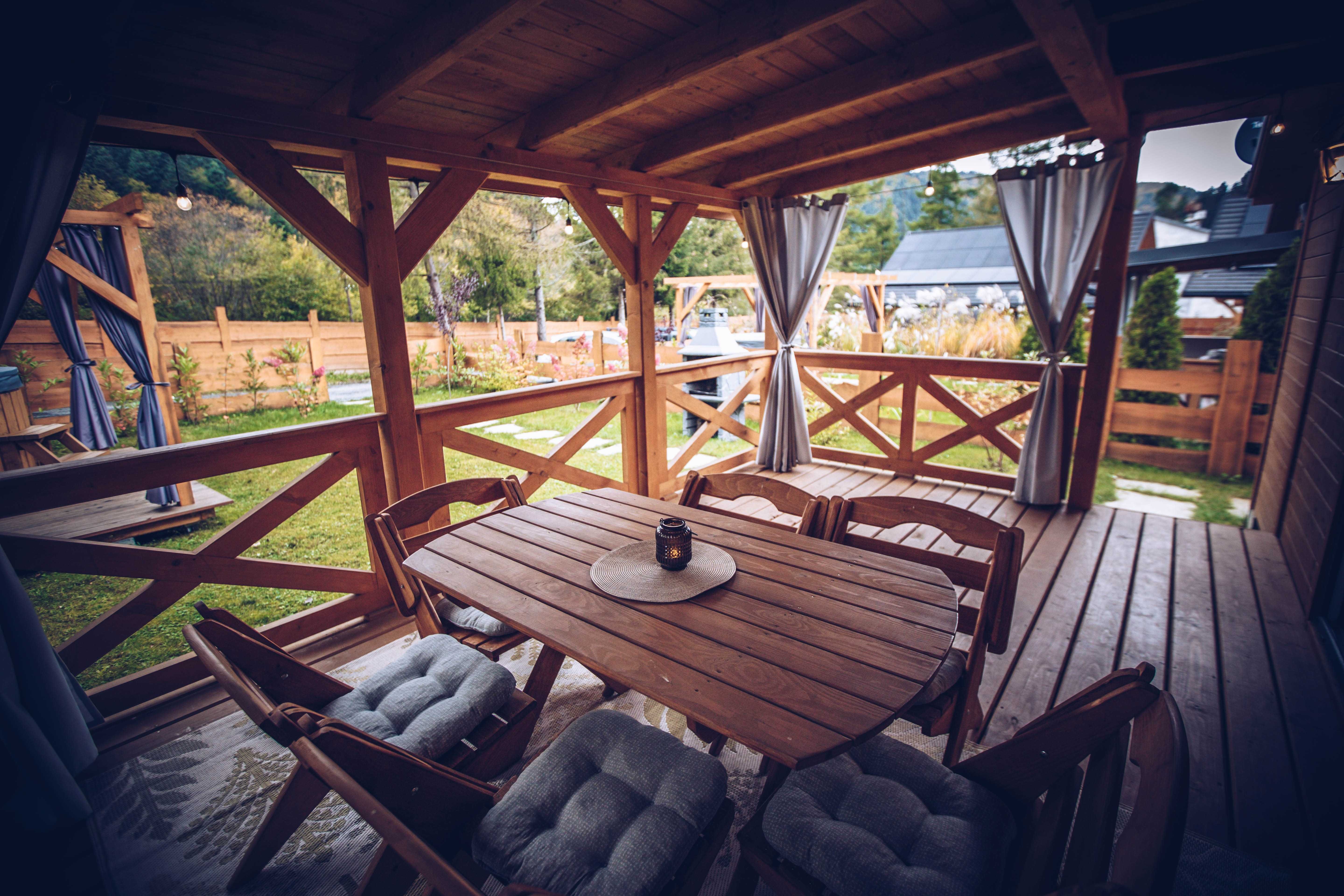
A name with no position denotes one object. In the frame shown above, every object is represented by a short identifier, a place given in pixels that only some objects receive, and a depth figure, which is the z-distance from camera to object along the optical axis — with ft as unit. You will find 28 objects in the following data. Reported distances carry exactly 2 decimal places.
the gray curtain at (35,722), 5.31
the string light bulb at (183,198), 7.96
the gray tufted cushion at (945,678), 5.07
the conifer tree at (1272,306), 16.83
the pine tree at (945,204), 55.83
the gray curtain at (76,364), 13.12
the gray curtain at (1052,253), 11.34
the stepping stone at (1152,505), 14.16
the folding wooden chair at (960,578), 5.09
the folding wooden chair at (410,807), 2.44
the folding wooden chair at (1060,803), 2.43
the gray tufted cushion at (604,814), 3.47
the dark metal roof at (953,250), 42.80
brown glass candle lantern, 5.37
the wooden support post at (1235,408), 15.21
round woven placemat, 5.06
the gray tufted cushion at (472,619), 6.05
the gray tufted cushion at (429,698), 4.67
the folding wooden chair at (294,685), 4.01
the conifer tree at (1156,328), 18.78
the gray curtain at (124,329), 13.19
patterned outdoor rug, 4.93
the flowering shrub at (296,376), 26.04
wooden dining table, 3.63
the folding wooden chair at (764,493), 6.48
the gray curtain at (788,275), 14.82
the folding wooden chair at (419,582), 6.02
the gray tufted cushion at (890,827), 3.35
